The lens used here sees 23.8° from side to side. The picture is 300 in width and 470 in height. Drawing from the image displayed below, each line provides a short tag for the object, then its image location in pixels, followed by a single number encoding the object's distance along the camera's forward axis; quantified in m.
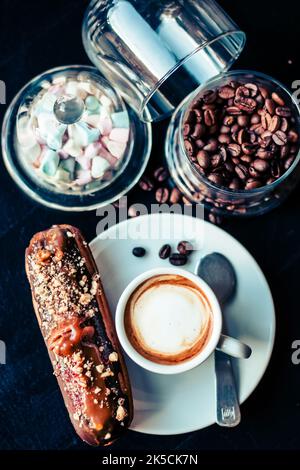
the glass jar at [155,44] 0.47
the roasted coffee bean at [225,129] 0.48
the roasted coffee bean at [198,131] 0.47
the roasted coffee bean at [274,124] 0.47
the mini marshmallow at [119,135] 0.49
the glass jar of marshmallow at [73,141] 0.48
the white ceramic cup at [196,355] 0.44
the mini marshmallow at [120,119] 0.49
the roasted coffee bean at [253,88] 0.48
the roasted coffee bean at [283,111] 0.48
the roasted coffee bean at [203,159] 0.47
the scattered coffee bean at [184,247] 0.48
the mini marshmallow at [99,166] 0.49
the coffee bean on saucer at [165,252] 0.48
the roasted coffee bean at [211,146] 0.47
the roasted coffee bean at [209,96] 0.48
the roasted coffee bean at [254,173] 0.47
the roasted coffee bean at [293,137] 0.48
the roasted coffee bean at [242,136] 0.48
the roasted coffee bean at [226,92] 0.48
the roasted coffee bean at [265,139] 0.47
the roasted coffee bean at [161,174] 0.51
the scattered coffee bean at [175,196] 0.51
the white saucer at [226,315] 0.48
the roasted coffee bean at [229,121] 0.48
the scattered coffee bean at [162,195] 0.51
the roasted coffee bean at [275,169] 0.47
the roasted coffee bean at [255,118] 0.48
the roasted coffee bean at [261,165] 0.47
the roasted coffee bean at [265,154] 0.47
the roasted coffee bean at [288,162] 0.48
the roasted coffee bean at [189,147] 0.47
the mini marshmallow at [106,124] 0.49
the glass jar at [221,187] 0.47
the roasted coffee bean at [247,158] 0.48
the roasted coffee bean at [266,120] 0.48
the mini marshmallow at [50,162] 0.49
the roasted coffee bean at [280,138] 0.47
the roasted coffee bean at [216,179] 0.47
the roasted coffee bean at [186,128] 0.47
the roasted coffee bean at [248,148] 0.47
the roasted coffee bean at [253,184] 0.47
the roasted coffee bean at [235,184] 0.47
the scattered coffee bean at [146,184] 0.51
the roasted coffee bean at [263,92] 0.48
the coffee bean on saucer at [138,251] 0.48
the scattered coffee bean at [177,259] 0.48
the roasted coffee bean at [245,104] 0.48
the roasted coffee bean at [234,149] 0.47
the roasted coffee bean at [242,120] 0.48
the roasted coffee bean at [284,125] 0.47
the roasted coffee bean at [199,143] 0.47
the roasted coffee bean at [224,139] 0.48
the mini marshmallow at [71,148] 0.48
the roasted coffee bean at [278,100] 0.48
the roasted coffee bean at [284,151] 0.47
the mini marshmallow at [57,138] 0.48
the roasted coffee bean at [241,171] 0.47
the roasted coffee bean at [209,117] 0.48
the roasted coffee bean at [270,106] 0.48
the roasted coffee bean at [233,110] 0.48
